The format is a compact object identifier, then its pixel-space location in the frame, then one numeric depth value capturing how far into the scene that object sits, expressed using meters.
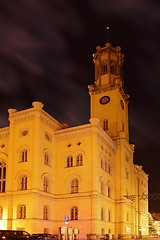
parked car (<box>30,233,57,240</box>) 38.48
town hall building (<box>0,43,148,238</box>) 50.03
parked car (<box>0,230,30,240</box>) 36.17
